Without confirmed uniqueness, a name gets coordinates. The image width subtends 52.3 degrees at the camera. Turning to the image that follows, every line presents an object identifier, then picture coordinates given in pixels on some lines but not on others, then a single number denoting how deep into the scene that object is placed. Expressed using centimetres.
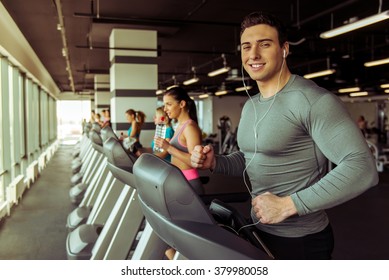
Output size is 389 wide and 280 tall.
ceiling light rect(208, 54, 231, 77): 851
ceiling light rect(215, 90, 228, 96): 1769
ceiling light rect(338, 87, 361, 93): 1572
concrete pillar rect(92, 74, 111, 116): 1380
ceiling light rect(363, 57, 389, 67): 775
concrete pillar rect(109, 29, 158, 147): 681
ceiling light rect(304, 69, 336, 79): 969
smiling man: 90
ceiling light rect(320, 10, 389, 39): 423
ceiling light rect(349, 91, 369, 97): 1773
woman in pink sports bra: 210
